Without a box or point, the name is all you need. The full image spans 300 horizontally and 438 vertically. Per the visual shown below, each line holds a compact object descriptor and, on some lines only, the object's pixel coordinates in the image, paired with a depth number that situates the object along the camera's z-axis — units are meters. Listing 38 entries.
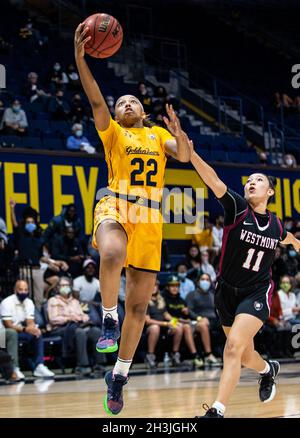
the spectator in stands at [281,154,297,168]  21.42
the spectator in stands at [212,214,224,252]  17.98
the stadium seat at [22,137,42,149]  17.29
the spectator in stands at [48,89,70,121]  18.41
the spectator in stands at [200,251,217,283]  17.05
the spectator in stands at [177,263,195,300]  16.45
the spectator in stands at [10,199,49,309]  14.80
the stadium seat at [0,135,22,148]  16.84
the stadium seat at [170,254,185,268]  18.05
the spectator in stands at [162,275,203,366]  15.47
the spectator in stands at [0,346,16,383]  12.82
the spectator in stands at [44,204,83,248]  15.34
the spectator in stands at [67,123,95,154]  17.50
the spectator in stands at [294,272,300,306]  17.66
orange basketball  7.32
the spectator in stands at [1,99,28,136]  17.08
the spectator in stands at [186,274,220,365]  16.02
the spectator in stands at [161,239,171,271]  17.29
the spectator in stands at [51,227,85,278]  15.30
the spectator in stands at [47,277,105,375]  14.00
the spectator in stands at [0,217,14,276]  14.66
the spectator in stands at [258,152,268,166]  20.55
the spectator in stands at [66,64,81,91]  19.95
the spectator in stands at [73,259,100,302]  14.94
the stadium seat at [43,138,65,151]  17.59
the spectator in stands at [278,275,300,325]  17.08
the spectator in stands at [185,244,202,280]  17.05
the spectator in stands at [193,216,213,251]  17.91
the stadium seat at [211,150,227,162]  20.25
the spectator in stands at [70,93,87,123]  18.38
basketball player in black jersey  7.72
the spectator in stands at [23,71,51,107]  18.66
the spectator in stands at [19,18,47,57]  20.86
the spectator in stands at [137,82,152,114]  20.17
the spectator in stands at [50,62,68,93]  19.34
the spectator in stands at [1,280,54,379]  13.57
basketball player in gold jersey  7.21
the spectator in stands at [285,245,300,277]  18.59
